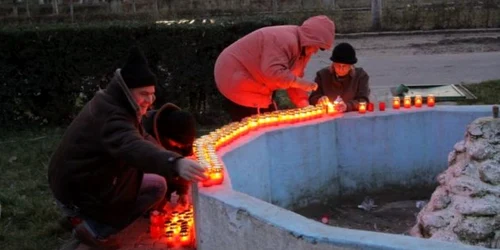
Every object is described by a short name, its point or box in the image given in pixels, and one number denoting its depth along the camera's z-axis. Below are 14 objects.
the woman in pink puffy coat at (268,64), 6.44
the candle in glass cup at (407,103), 6.47
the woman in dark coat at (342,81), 6.78
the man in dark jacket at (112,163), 4.37
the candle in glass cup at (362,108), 6.40
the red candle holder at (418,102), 6.47
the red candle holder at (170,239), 5.04
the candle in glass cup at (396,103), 6.45
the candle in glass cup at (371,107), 6.45
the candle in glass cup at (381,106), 6.48
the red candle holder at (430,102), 6.48
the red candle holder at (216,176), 4.34
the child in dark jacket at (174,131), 5.56
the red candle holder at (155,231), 5.30
